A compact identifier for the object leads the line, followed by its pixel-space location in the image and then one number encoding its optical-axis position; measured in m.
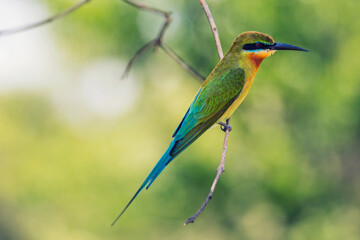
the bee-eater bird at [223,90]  4.78
